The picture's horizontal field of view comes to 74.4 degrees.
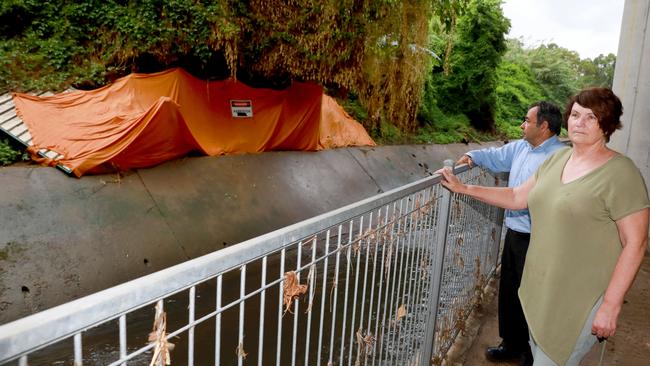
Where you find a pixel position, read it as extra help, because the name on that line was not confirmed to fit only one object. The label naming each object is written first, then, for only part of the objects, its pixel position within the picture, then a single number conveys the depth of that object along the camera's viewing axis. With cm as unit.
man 319
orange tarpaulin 685
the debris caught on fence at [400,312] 230
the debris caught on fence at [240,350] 137
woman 183
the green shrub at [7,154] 632
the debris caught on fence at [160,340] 107
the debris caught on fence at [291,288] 155
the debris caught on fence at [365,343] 208
